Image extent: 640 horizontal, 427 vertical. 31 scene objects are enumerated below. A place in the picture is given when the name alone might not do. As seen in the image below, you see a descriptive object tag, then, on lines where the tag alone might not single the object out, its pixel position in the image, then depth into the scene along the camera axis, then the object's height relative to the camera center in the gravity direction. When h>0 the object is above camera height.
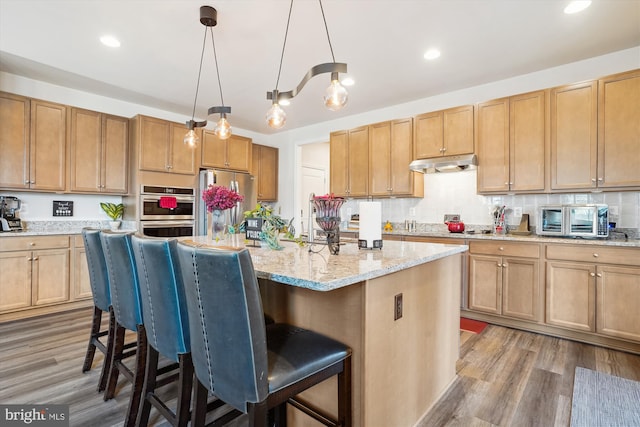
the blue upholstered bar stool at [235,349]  1.00 -0.45
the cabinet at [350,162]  4.83 +0.81
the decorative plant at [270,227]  2.08 -0.09
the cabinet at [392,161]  4.39 +0.76
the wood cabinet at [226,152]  5.12 +1.02
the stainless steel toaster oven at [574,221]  2.97 -0.06
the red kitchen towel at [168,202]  4.48 +0.15
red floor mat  3.24 -1.18
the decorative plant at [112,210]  4.43 +0.03
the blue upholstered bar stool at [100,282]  2.07 -0.47
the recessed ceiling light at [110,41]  2.92 +1.60
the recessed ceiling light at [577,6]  2.40 +1.60
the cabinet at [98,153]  3.99 +0.78
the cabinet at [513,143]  3.36 +0.79
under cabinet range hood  3.75 +0.62
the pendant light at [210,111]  2.50 +0.87
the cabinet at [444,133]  3.86 +1.03
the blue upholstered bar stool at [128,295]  1.71 -0.46
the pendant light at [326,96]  1.80 +0.80
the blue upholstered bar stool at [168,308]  1.38 -0.42
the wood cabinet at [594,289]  2.66 -0.66
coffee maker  3.51 -0.03
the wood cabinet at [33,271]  3.36 -0.66
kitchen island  1.37 -0.51
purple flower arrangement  2.44 +0.11
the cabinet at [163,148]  4.34 +0.93
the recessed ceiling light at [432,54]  3.16 +1.62
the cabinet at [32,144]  3.53 +0.78
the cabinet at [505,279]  3.13 -0.67
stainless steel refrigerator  4.87 +0.43
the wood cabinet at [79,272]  3.79 -0.73
